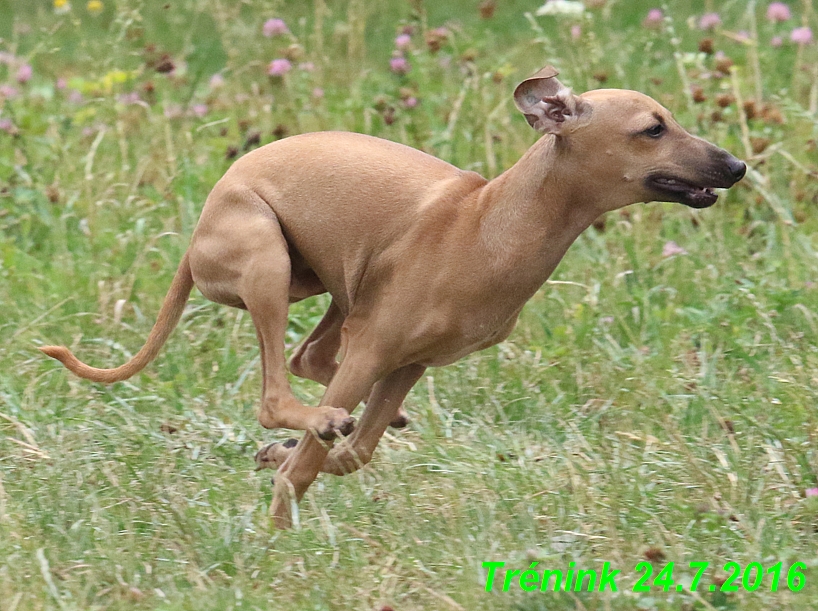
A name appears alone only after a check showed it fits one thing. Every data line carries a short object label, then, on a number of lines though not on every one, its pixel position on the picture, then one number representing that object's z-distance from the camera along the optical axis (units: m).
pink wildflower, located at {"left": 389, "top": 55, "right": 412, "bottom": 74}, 13.84
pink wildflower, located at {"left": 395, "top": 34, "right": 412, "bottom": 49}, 13.84
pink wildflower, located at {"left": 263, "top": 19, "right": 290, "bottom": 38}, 14.45
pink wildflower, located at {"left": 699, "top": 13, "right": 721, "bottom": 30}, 14.81
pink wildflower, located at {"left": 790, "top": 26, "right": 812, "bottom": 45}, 14.37
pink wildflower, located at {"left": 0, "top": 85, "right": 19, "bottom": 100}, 14.34
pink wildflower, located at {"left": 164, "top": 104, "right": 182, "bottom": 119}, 15.37
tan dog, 8.39
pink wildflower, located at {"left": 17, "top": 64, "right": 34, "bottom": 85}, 15.12
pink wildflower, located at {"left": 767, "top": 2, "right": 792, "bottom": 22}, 15.03
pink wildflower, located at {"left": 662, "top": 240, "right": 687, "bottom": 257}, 12.03
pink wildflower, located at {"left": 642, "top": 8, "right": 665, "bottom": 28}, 15.56
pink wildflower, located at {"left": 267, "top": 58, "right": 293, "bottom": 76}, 13.83
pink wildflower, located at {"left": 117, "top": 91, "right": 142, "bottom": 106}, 15.69
